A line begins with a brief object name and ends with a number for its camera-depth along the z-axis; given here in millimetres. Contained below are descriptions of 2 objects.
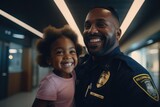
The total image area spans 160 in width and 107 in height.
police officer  1143
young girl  1469
